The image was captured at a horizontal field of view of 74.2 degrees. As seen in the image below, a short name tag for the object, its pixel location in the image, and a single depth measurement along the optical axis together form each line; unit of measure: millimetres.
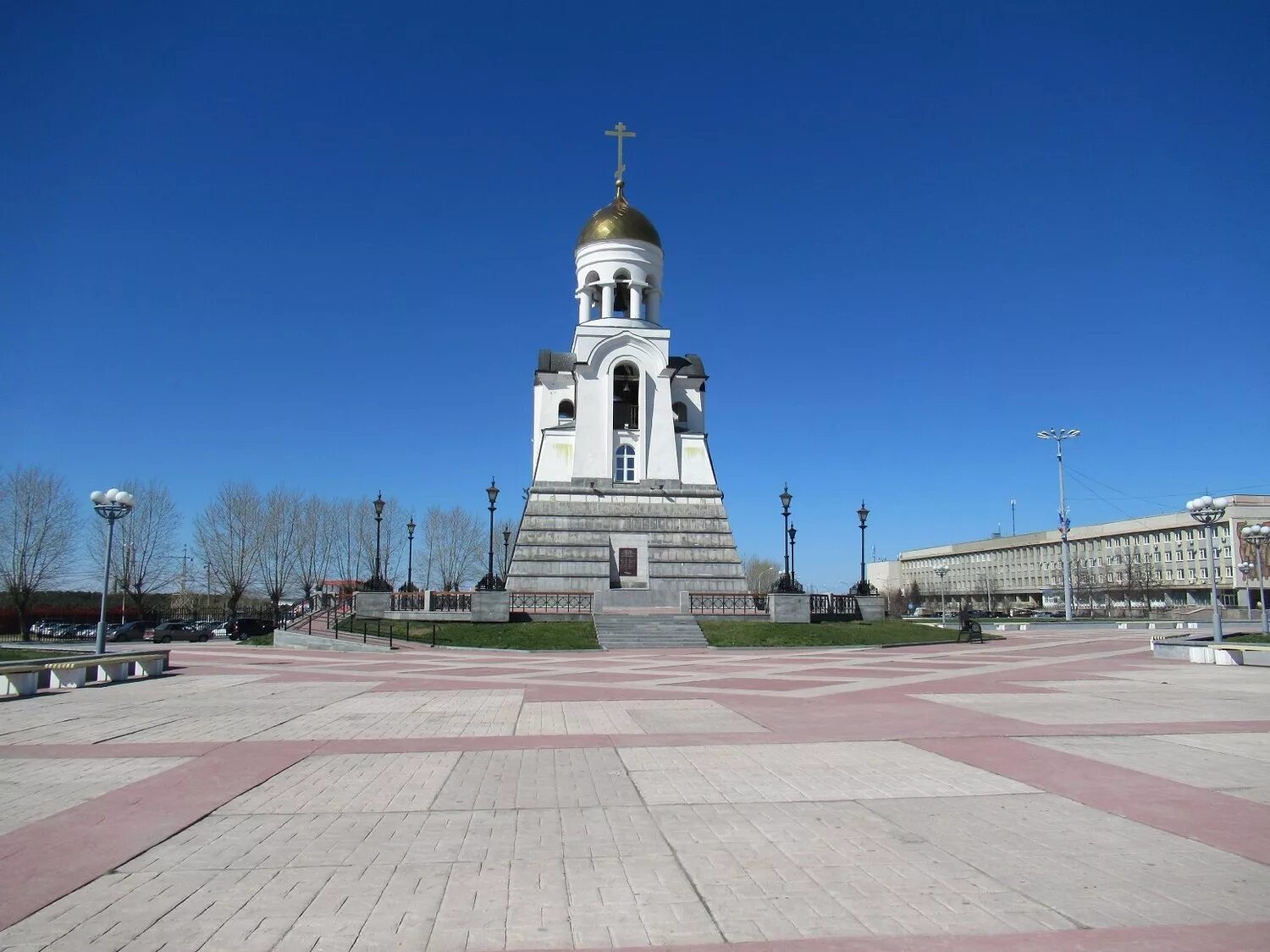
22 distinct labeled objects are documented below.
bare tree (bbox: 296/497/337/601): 54531
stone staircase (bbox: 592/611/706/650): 28609
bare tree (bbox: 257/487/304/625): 51750
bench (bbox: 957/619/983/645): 32031
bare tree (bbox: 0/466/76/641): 42438
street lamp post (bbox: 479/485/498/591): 32781
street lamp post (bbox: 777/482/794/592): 34478
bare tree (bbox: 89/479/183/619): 49125
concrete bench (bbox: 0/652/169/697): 14883
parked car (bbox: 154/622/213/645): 40531
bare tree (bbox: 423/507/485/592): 66750
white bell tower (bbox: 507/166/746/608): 38094
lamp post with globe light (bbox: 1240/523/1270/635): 28062
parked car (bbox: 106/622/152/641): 40031
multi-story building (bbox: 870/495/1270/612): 76938
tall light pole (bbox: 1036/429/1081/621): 46369
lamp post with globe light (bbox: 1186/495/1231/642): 22828
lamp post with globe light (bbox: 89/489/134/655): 20797
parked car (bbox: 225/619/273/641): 40188
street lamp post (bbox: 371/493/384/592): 33738
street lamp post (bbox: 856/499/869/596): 35188
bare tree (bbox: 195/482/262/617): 50562
